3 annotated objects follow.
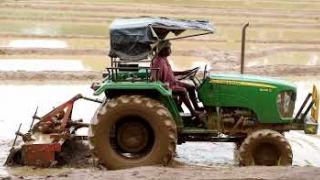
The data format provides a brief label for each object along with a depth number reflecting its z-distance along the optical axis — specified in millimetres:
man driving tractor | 16750
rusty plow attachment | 16641
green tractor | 16187
